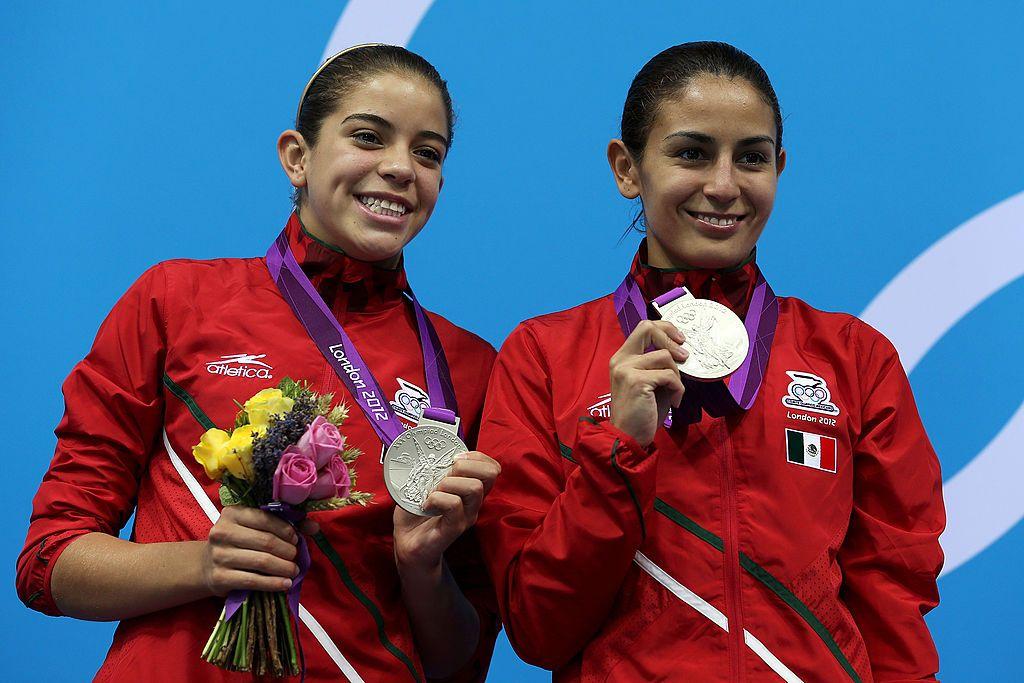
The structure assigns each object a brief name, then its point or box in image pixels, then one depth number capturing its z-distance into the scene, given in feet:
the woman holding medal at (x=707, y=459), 27.40
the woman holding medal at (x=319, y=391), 27.54
